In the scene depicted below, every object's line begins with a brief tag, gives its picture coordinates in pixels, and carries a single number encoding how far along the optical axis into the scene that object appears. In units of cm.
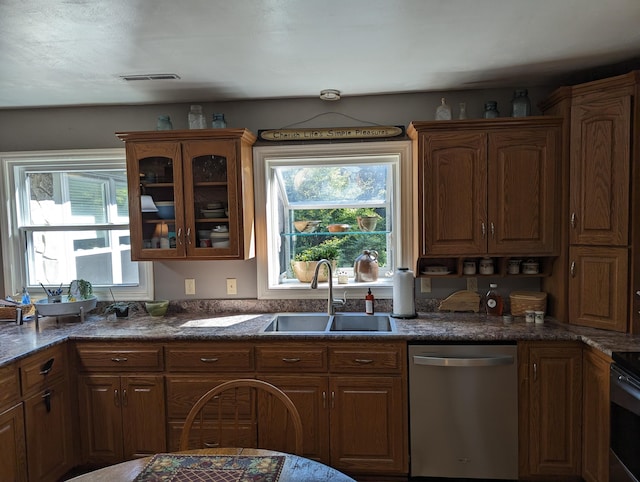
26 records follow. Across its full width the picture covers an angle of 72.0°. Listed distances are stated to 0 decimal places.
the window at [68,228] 327
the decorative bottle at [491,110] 277
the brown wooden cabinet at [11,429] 213
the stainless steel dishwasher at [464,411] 242
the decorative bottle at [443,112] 279
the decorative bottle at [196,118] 292
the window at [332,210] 308
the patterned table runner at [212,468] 130
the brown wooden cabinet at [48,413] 230
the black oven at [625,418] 185
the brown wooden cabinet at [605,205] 233
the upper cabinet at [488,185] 263
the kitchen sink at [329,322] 291
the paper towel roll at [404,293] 284
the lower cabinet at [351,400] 249
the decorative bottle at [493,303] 287
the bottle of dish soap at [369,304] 295
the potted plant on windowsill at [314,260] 323
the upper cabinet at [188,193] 284
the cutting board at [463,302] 295
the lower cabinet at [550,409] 240
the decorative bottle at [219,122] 292
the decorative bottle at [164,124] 294
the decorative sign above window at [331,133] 300
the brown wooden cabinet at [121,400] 259
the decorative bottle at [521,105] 275
